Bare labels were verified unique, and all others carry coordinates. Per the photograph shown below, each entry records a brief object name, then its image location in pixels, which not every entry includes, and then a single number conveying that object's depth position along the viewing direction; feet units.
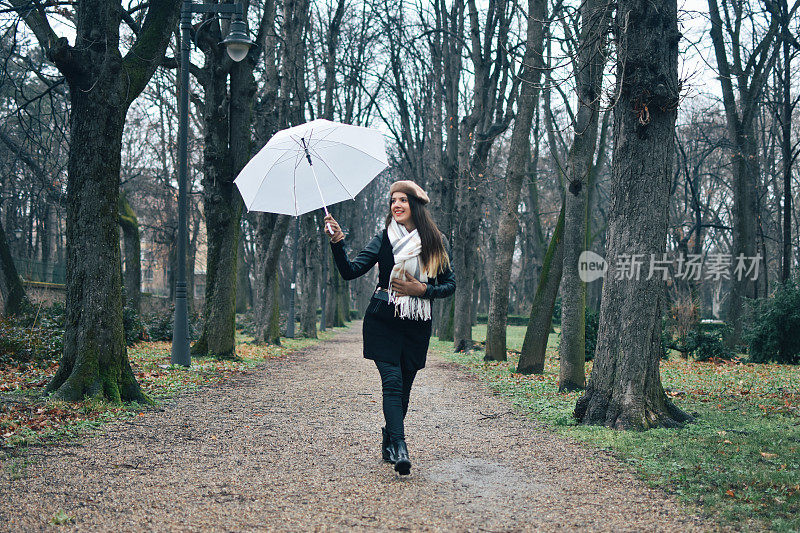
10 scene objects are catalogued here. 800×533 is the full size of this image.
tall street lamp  41.16
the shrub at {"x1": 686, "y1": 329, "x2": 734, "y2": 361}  57.06
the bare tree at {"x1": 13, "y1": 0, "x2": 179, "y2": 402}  24.91
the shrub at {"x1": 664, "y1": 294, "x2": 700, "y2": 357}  60.10
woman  16.78
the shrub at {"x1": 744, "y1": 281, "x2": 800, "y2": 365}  52.49
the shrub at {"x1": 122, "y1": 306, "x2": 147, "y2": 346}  56.39
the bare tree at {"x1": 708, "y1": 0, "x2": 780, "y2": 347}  61.98
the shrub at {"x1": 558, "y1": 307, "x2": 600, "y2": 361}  52.49
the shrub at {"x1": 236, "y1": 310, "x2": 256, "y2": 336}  90.04
